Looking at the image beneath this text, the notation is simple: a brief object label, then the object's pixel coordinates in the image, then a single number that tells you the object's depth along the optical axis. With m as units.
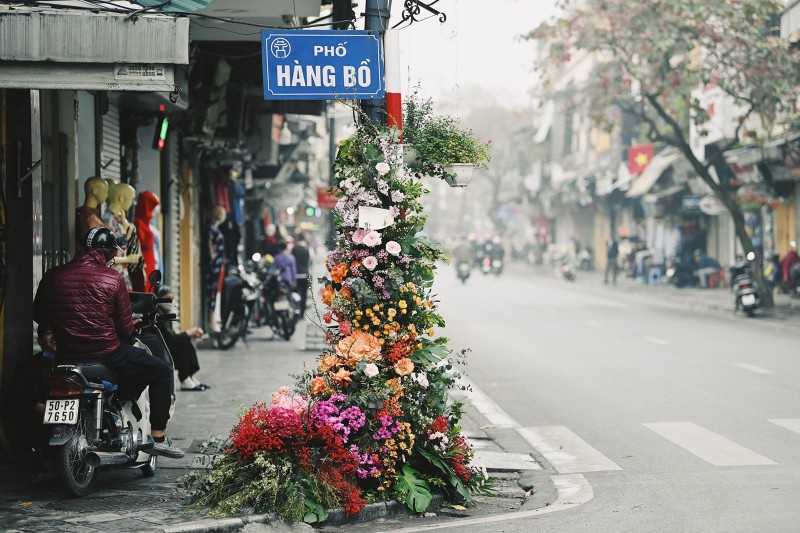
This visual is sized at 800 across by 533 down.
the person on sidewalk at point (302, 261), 26.07
